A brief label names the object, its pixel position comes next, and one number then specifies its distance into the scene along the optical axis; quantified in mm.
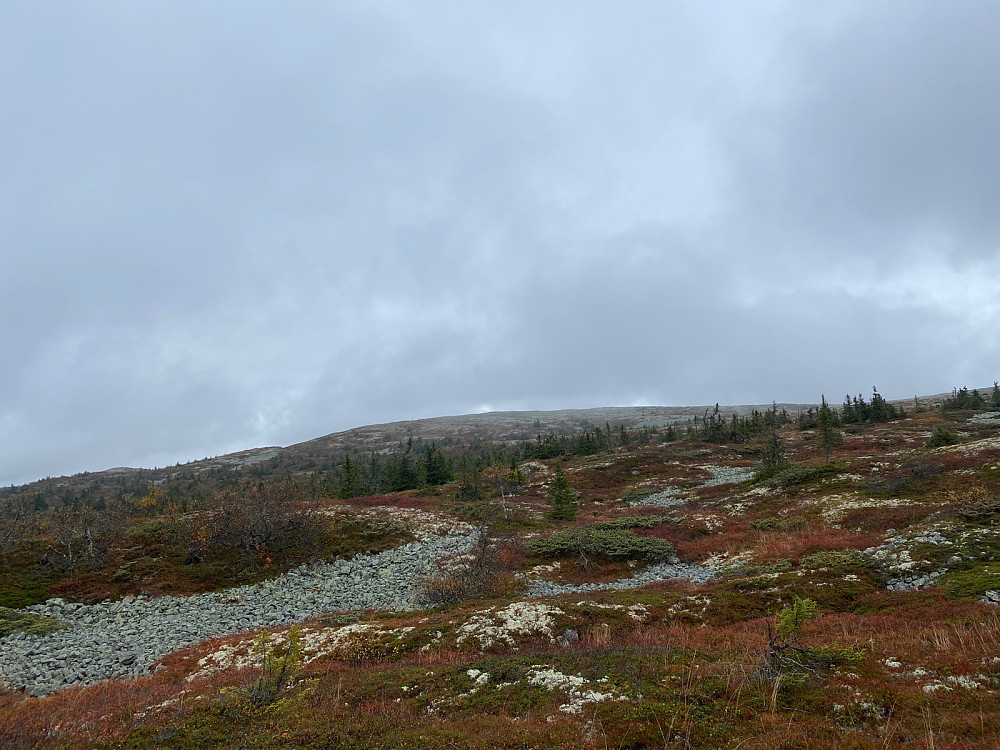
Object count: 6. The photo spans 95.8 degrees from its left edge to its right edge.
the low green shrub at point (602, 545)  30984
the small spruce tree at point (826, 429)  55709
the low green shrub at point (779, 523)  32312
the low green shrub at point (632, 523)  37719
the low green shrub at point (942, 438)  51781
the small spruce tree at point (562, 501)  47875
